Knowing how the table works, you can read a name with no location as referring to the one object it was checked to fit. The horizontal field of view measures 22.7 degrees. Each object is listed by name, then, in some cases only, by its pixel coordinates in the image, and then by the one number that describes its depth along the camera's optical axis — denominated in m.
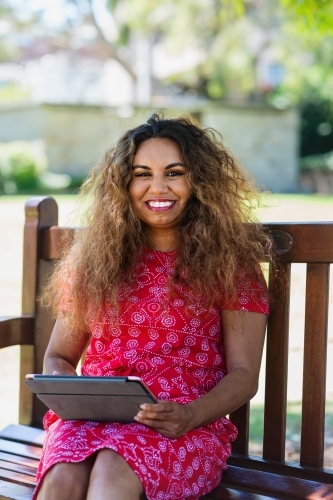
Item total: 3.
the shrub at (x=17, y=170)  15.47
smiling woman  2.56
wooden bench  2.71
